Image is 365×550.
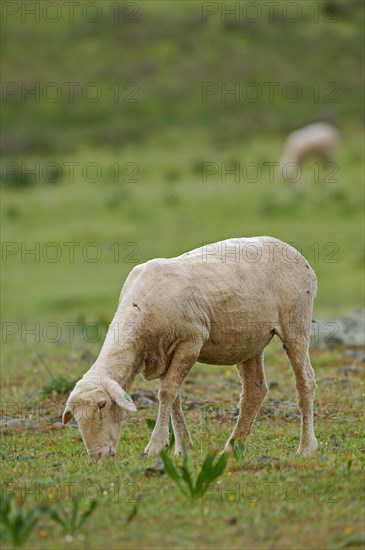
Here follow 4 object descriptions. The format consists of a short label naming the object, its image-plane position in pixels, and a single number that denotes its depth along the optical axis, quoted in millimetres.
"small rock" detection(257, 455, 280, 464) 14820
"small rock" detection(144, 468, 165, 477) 14227
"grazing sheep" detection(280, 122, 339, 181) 64812
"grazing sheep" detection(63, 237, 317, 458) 15156
